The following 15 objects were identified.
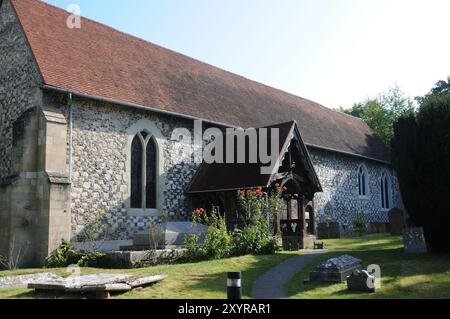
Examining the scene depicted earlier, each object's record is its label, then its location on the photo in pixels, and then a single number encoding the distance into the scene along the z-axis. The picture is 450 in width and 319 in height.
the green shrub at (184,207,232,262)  13.34
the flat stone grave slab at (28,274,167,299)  8.16
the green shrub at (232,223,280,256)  14.57
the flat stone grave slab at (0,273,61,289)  10.11
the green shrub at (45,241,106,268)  12.96
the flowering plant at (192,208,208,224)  14.36
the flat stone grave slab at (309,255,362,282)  9.67
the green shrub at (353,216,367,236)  25.25
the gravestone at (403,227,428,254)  13.91
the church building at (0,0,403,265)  14.38
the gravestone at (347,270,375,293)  8.79
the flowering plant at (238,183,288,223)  15.19
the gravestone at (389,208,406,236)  23.48
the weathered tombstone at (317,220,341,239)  23.84
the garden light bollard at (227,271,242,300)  6.16
